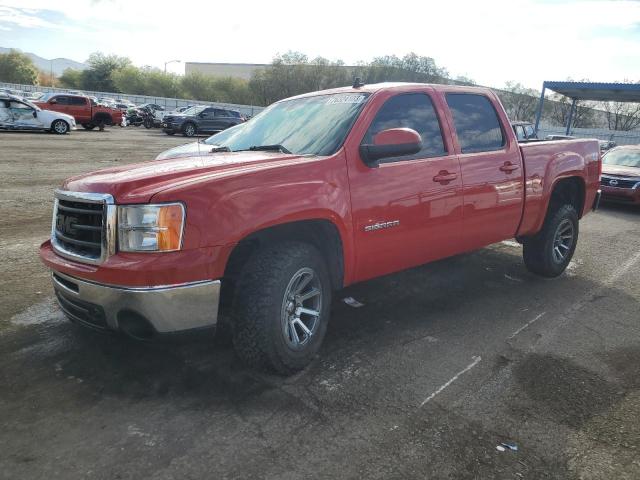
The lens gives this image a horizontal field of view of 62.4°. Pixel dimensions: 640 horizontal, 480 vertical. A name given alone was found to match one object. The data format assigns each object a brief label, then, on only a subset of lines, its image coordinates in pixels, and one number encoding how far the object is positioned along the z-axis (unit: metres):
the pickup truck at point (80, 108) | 26.50
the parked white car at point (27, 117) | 21.73
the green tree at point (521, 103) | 57.12
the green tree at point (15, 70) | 85.00
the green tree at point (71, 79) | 89.40
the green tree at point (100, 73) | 85.75
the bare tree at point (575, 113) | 56.69
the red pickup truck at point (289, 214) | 2.89
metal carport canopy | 24.36
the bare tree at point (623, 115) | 57.36
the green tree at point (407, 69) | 62.09
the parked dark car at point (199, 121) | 28.73
